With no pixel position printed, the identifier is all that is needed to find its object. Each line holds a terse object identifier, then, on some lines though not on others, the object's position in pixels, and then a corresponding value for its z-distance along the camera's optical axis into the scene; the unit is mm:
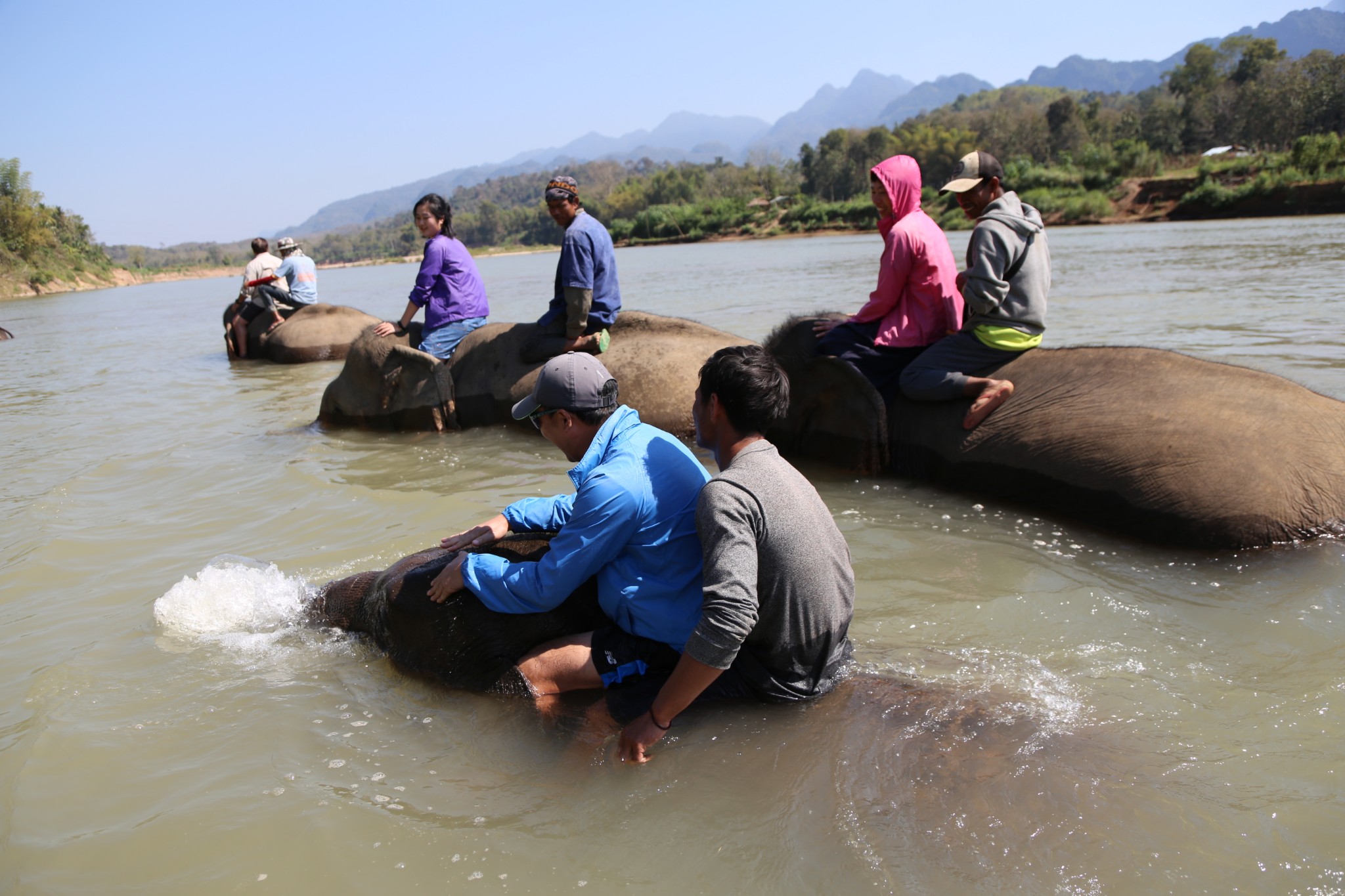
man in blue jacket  2953
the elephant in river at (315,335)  14148
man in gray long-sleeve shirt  2688
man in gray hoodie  5160
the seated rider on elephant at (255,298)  14867
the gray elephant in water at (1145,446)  4324
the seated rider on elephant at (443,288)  8211
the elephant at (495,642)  3107
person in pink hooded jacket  5637
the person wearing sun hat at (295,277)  14633
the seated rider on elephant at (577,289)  7102
